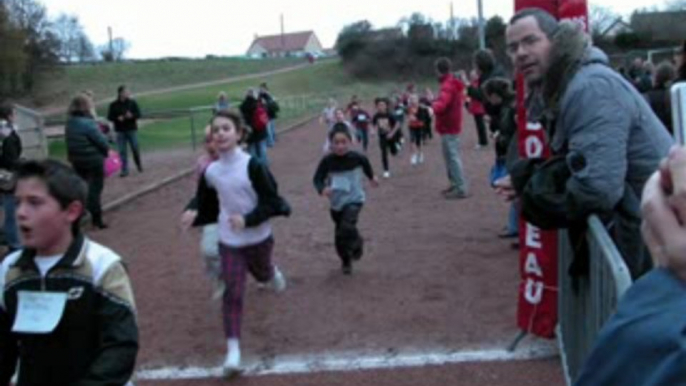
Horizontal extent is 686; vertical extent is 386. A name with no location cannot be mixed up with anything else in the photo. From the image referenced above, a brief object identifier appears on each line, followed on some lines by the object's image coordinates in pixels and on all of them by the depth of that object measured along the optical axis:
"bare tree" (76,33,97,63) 80.88
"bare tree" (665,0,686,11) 59.44
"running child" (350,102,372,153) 22.64
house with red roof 138.62
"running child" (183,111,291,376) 6.16
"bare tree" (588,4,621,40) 56.84
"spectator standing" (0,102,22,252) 9.69
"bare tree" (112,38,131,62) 93.75
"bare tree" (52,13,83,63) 62.56
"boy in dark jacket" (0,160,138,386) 3.03
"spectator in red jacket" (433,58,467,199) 12.27
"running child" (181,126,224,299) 7.45
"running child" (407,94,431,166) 19.18
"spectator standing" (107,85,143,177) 17.19
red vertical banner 5.34
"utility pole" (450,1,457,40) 64.48
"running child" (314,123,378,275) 8.30
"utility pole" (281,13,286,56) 136.05
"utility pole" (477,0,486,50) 26.35
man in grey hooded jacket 3.44
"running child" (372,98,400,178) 16.42
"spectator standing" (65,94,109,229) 11.52
